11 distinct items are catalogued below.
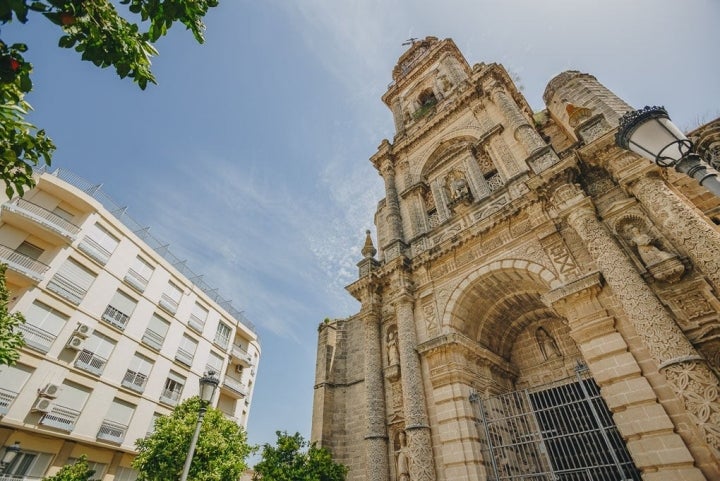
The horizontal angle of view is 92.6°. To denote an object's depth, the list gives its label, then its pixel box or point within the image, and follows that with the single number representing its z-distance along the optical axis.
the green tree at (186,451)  10.31
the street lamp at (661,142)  3.50
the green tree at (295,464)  8.54
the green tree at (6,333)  6.33
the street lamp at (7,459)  11.28
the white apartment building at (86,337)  12.97
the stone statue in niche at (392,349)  10.58
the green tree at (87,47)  2.79
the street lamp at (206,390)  6.56
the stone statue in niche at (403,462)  8.58
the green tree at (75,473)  10.18
